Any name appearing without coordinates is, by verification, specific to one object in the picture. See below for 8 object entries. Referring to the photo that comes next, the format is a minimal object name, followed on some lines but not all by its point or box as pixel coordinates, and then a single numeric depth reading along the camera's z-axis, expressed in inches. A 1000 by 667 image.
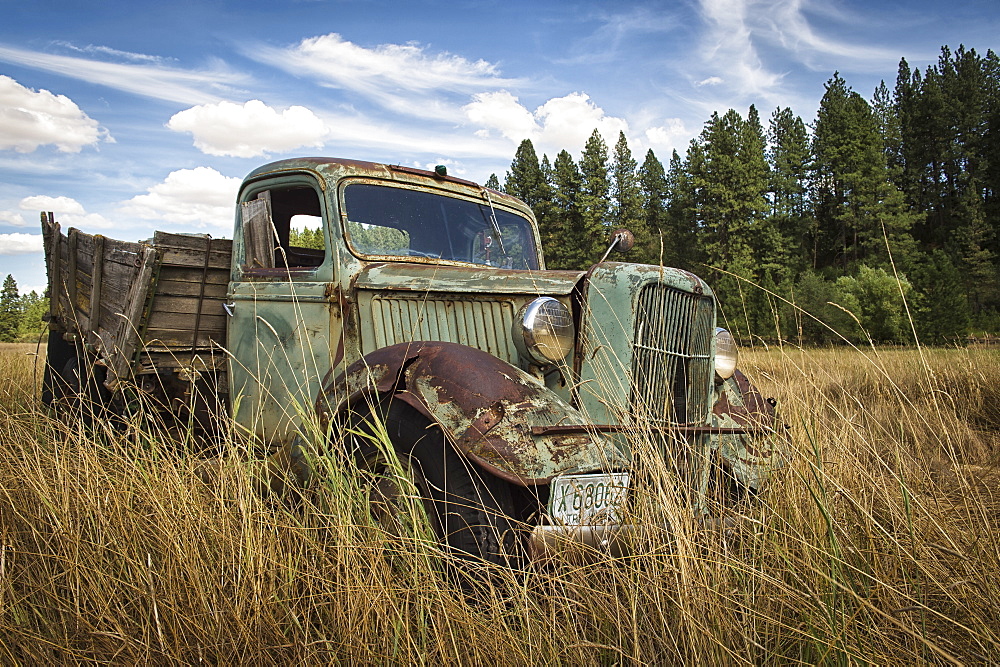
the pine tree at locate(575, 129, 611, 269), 1636.3
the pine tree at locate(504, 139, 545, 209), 1962.4
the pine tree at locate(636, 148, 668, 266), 2518.5
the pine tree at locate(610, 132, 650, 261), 1817.2
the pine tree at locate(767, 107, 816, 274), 1560.0
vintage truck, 94.9
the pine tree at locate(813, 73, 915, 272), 1434.5
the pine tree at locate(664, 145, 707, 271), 1585.9
